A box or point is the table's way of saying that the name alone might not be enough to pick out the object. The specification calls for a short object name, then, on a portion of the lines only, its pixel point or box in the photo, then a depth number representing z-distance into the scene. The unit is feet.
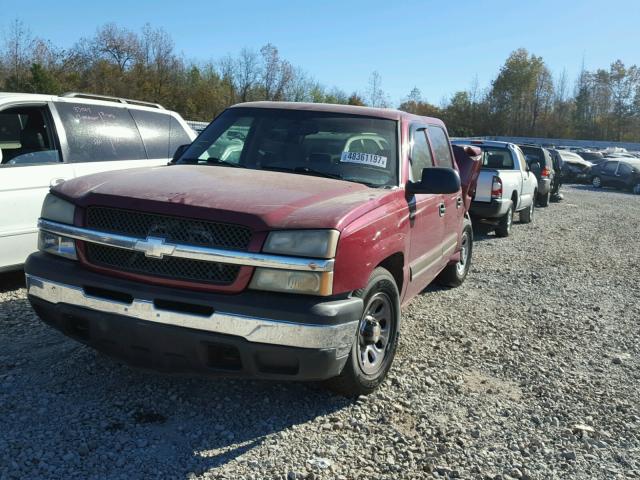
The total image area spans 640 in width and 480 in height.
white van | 17.69
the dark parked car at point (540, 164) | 55.62
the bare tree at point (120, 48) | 165.37
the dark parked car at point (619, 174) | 98.89
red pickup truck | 9.52
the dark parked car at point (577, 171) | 107.76
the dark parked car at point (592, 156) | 138.64
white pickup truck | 35.40
